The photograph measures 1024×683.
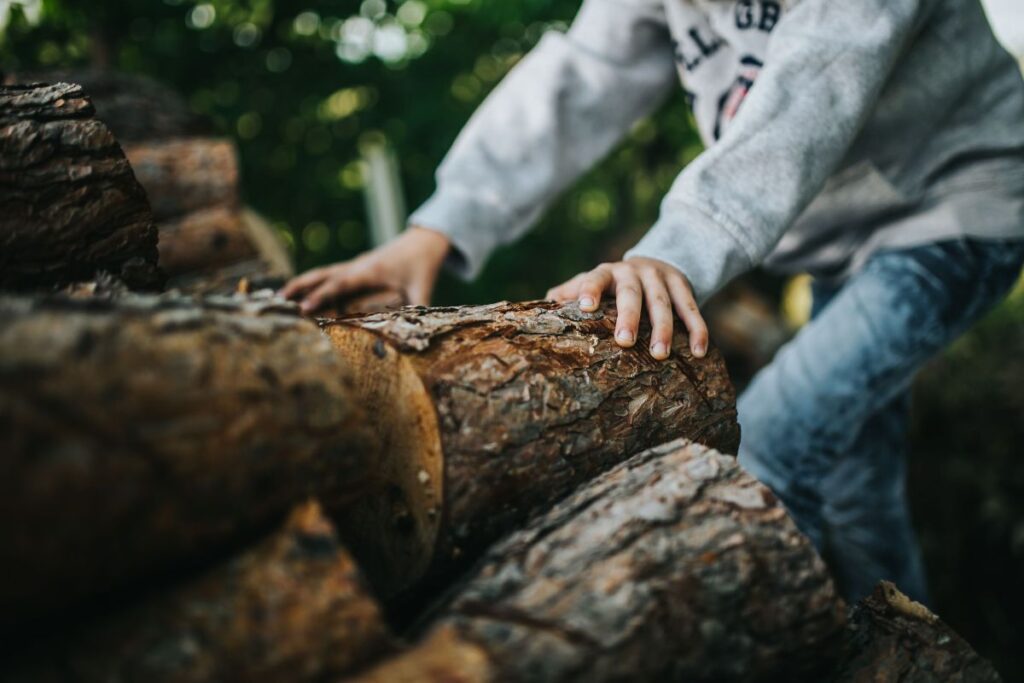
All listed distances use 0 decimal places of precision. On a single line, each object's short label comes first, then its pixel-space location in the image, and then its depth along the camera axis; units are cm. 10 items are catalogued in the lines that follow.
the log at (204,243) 96
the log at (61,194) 60
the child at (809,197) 67
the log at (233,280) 84
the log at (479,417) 55
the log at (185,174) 101
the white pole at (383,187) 156
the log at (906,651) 60
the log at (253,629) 46
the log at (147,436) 44
